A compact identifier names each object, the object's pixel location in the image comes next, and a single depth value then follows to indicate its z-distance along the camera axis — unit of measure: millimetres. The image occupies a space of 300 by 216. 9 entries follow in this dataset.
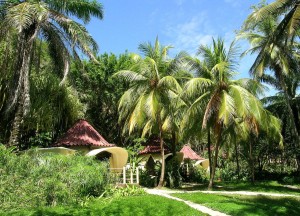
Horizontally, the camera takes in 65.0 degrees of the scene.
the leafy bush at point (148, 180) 14987
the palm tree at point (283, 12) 9944
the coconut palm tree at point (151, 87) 13378
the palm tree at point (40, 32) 10698
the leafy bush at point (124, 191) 9766
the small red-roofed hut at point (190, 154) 23867
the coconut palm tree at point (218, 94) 12118
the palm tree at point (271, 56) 16363
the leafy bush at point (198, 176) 18866
